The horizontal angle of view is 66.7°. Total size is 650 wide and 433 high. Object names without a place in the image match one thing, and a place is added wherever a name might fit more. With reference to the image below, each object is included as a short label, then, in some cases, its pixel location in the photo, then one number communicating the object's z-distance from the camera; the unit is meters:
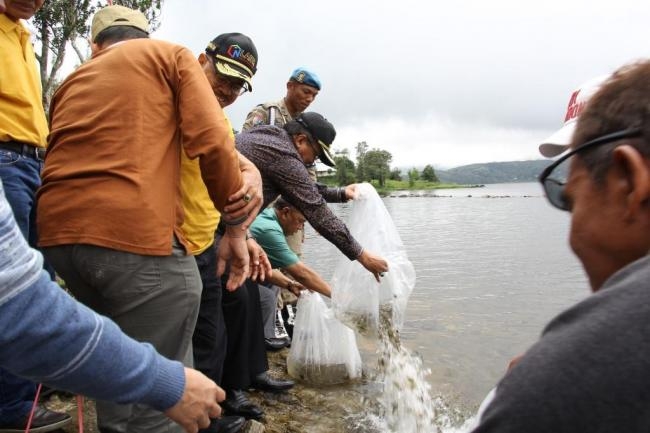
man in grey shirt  0.65
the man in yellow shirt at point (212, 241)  2.40
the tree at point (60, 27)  9.91
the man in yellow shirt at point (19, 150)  2.25
